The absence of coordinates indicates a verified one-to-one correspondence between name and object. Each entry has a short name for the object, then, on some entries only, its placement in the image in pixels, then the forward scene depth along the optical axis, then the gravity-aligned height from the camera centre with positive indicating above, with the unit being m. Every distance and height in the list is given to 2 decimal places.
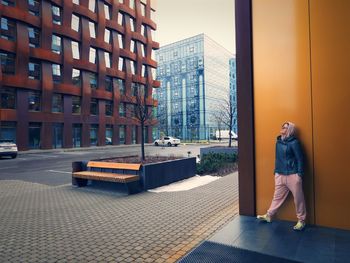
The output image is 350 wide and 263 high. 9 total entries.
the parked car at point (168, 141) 40.09 -0.50
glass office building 71.69 +14.12
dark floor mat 3.81 -1.66
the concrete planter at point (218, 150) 16.38 -0.76
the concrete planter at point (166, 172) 8.84 -1.19
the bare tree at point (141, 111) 12.72 +1.26
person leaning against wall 4.93 -0.62
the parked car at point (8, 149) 22.59 -0.80
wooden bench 8.29 -1.17
